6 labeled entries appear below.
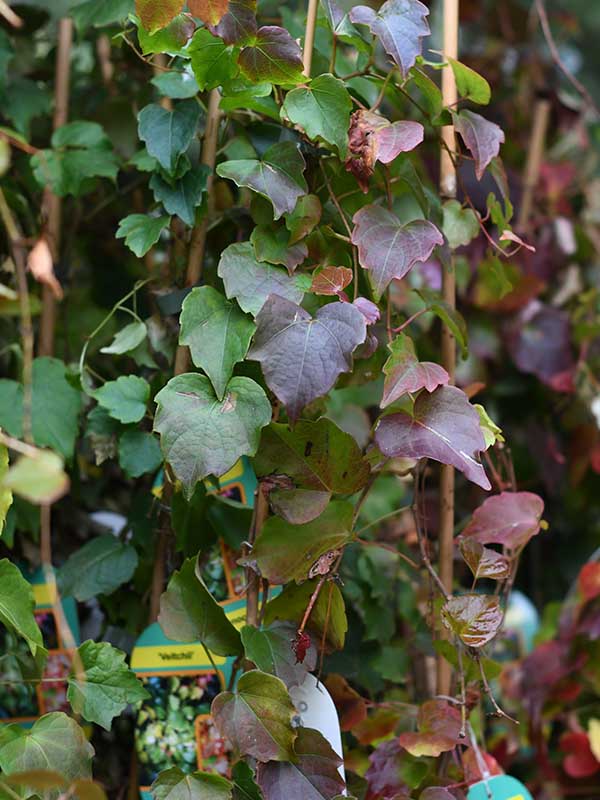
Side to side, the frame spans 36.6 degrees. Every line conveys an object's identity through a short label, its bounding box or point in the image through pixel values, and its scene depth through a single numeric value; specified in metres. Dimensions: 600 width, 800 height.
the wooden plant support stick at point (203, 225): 0.77
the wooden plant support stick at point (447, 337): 0.81
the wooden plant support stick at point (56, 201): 0.99
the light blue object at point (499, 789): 0.74
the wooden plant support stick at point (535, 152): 1.47
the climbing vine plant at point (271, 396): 0.63
